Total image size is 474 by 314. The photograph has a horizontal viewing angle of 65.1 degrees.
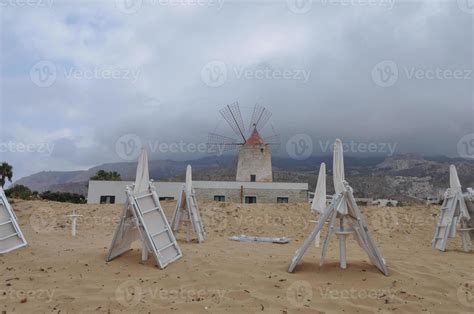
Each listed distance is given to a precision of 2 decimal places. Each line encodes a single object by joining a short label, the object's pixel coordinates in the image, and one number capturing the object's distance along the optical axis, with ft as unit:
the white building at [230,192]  104.73
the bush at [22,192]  88.50
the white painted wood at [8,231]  28.55
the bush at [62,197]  114.62
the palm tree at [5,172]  109.81
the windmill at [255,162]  115.55
